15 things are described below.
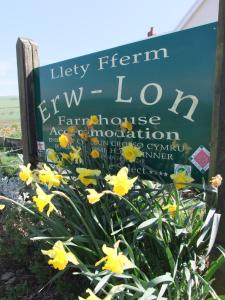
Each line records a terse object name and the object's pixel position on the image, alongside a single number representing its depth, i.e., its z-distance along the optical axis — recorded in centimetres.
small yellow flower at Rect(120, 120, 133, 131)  230
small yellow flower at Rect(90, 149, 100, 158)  218
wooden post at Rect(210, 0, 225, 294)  169
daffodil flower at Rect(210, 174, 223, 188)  154
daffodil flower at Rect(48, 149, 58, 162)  245
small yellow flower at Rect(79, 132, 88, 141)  240
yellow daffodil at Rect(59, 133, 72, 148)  220
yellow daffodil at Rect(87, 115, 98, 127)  242
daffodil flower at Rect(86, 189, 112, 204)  141
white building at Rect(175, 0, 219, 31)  1126
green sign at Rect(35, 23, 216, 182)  199
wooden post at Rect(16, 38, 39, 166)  335
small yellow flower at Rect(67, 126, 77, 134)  248
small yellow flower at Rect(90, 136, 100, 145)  239
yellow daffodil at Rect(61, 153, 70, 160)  228
